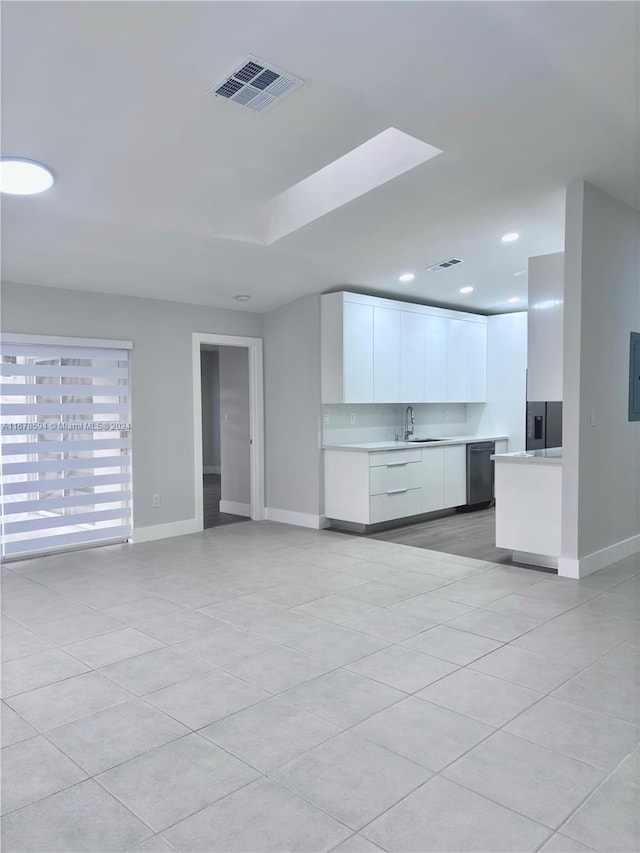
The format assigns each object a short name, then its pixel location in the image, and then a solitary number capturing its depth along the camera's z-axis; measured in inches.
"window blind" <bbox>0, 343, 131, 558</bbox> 207.8
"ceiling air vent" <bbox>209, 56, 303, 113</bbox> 113.9
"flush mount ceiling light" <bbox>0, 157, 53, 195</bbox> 134.6
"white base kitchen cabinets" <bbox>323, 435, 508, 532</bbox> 249.0
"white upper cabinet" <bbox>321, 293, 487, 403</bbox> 254.4
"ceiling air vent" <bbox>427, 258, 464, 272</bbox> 238.5
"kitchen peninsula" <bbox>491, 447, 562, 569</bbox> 191.0
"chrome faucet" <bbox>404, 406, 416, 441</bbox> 308.3
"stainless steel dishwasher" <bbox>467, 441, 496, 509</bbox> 298.2
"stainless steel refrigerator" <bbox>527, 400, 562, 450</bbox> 273.9
